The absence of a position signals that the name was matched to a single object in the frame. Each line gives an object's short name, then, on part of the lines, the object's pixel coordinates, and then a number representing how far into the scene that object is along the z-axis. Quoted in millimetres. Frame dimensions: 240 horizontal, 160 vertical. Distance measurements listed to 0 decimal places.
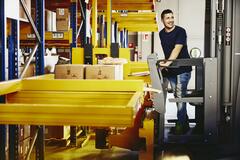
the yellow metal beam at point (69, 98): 3270
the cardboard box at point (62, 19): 8625
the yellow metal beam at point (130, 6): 8281
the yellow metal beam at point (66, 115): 2570
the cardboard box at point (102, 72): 4059
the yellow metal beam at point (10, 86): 3287
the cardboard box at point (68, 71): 4223
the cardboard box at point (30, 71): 6161
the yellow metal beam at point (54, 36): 7762
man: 6699
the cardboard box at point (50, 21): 8039
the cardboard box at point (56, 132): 7332
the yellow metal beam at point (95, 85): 3402
